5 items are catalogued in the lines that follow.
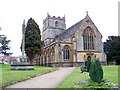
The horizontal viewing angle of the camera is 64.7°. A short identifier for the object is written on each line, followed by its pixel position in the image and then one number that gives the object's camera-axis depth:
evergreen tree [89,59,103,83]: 6.19
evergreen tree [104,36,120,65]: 26.88
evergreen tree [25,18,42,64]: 20.72
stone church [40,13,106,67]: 22.53
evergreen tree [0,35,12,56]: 24.14
